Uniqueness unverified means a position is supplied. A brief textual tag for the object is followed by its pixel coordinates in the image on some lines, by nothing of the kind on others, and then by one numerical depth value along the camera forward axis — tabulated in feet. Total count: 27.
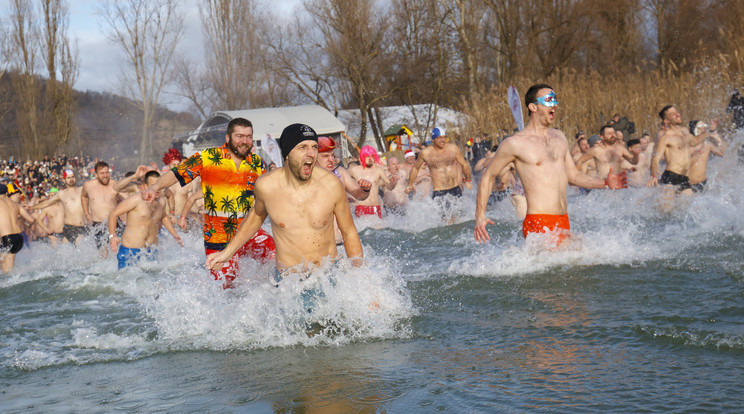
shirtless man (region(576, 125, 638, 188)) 42.16
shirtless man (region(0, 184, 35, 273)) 34.99
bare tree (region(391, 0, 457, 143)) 108.27
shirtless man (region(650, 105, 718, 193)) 35.55
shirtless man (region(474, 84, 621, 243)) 20.56
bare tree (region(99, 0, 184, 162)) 129.70
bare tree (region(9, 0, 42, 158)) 118.21
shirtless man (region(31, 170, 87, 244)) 43.32
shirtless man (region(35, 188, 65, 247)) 48.11
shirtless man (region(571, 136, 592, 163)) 47.92
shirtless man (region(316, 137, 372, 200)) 21.13
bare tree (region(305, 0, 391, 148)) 108.68
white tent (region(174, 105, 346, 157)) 104.99
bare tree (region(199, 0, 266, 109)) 127.54
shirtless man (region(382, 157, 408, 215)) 44.21
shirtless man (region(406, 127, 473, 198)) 39.11
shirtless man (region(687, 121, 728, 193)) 35.88
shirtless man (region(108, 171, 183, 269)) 28.94
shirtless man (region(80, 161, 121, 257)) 37.50
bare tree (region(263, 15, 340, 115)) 118.32
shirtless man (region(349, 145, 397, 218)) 39.14
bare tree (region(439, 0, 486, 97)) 105.09
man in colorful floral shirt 20.61
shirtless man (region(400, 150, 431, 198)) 47.50
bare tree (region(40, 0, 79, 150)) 119.14
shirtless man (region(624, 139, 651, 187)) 44.91
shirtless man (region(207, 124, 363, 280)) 16.06
